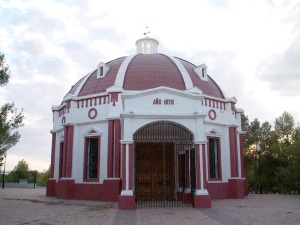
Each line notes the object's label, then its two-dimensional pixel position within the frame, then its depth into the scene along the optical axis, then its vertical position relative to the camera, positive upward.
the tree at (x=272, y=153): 27.62 +1.77
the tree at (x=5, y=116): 12.49 +2.10
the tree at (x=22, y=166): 66.06 +1.16
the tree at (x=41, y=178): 70.88 -1.44
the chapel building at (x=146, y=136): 14.80 +1.85
